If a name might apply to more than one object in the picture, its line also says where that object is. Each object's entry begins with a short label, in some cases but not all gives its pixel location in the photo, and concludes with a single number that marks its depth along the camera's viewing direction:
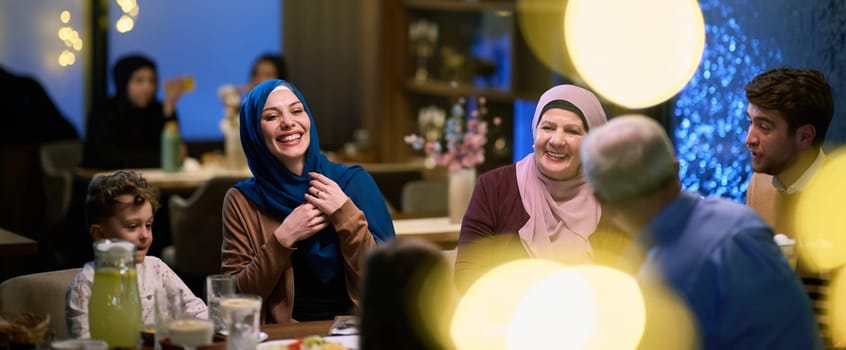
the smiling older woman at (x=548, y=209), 3.41
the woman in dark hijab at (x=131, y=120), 6.72
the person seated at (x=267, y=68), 7.29
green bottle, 6.23
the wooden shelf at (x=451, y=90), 6.55
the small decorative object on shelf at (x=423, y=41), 7.47
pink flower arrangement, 4.66
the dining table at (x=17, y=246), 3.88
